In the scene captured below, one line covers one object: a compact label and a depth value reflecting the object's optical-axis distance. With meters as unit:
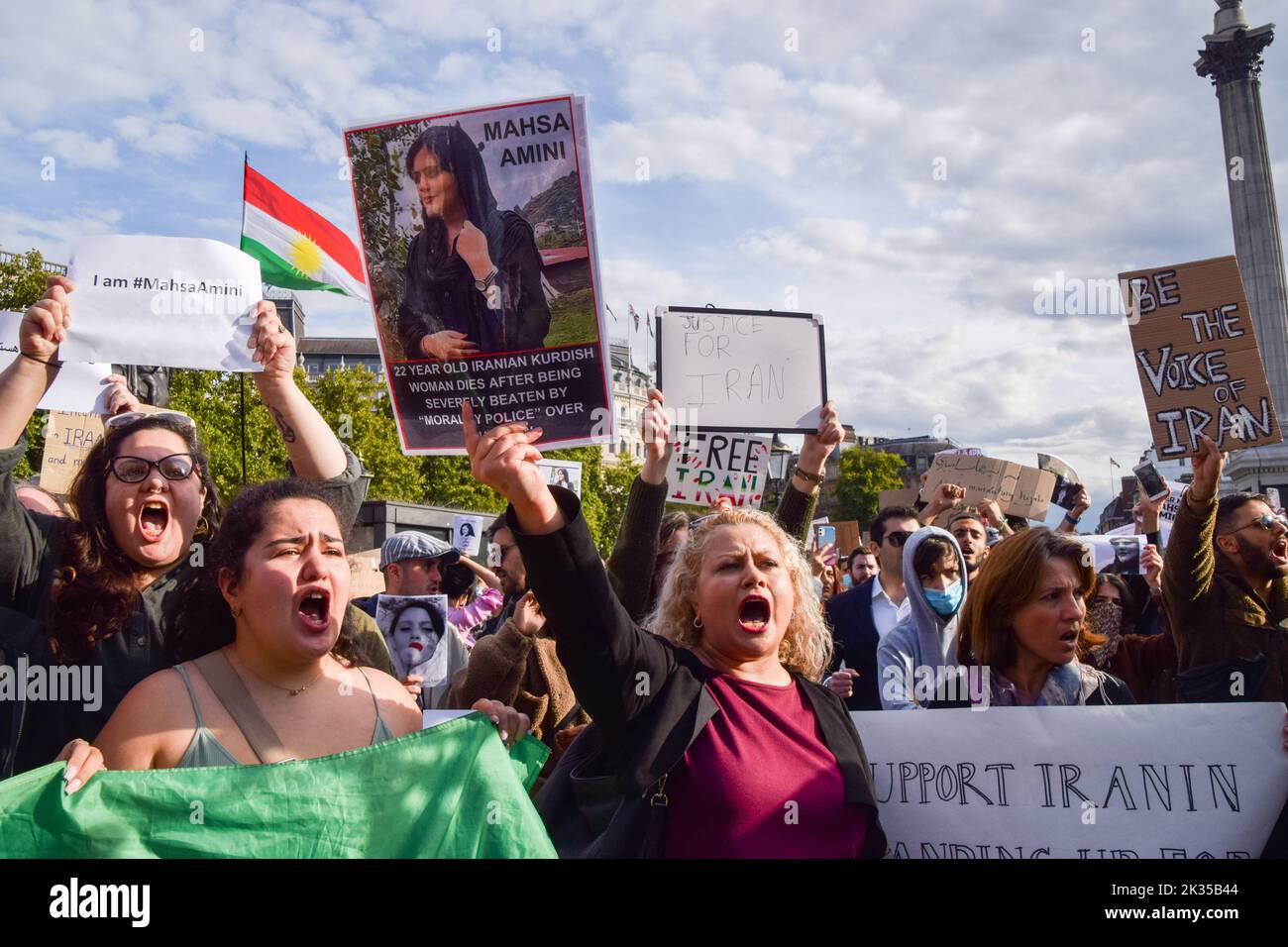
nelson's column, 33.78
